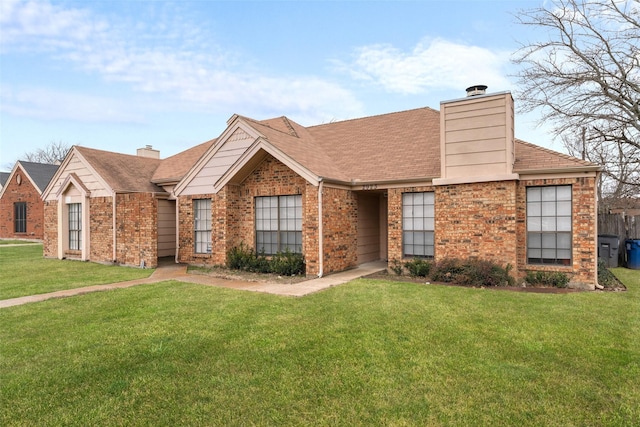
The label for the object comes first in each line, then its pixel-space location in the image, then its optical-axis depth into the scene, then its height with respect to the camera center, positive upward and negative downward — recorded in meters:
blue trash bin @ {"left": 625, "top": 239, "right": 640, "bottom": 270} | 13.02 -1.43
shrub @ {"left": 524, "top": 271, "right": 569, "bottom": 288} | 9.50 -1.68
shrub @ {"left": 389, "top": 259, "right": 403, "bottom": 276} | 11.41 -1.65
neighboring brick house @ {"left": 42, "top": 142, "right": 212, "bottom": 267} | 14.02 +0.15
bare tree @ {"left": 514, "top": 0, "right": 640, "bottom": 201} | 14.30 +5.05
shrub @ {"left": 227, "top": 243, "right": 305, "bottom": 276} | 11.77 -1.59
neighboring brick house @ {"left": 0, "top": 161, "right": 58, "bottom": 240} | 27.50 +0.75
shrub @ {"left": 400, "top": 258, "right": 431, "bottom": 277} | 10.81 -1.58
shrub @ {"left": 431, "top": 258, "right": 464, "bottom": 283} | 9.95 -1.55
